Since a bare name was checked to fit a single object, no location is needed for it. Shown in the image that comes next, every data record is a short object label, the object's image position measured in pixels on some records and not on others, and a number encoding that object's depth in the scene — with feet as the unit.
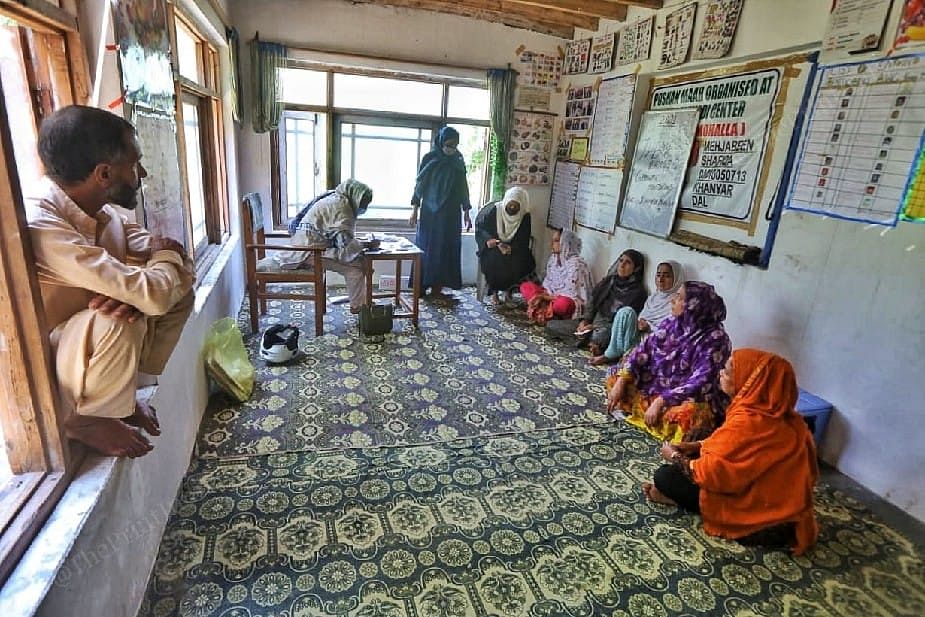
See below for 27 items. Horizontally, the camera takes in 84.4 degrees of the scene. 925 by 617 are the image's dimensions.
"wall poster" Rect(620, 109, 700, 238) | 11.16
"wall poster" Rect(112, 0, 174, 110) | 5.00
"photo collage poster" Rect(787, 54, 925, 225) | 6.89
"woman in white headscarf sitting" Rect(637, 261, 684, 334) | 10.91
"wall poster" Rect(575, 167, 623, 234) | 13.35
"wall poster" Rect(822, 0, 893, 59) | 7.21
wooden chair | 11.07
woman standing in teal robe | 14.36
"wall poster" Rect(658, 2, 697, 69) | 10.82
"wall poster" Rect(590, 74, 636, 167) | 12.78
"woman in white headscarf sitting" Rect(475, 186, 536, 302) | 14.64
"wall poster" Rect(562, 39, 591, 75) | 14.60
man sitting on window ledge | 3.47
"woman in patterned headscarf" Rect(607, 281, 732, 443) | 8.11
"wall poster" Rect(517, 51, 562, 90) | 15.38
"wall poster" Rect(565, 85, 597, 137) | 14.46
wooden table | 11.87
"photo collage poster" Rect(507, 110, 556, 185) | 15.84
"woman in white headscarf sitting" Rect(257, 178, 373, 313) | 11.60
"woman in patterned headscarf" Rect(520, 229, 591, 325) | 13.41
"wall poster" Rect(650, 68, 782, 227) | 9.25
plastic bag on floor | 8.48
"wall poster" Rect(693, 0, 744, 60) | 9.75
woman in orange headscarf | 5.90
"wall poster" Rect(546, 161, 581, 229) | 15.24
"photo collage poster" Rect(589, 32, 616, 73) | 13.55
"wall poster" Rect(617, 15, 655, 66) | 12.16
